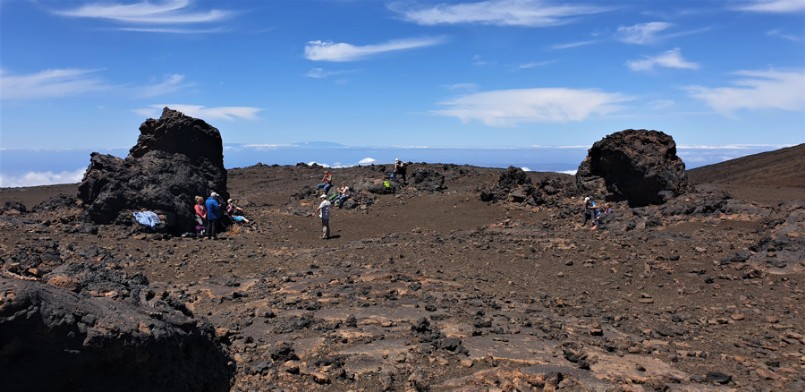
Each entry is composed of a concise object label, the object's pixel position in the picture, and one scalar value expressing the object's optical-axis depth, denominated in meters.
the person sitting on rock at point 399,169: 27.84
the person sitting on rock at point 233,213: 18.84
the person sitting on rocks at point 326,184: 25.10
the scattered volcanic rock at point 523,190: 21.94
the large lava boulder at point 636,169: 18.66
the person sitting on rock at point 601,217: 17.41
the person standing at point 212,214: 16.25
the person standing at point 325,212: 17.34
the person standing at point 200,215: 16.97
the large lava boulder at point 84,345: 3.73
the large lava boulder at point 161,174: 16.52
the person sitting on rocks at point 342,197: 23.36
